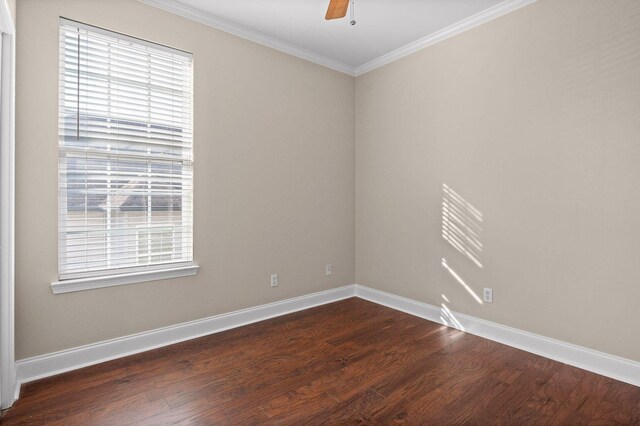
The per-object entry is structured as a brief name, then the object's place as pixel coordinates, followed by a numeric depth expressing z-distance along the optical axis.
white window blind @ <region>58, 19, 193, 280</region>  2.46
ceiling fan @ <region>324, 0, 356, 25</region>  2.01
